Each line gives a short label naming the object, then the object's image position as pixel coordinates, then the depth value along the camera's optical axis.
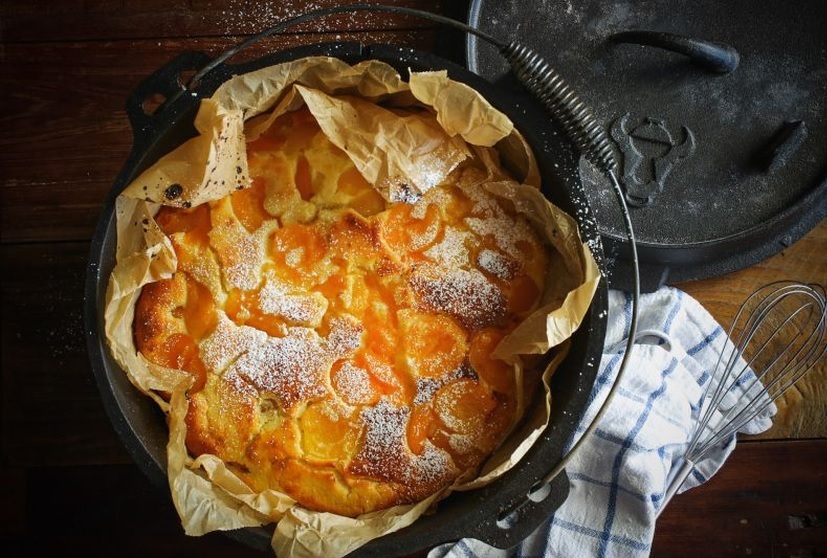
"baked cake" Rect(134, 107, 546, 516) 0.68
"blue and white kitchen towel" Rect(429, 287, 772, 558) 0.76
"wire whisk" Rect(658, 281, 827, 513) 0.79
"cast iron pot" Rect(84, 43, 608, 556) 0.64
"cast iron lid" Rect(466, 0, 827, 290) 0.76
